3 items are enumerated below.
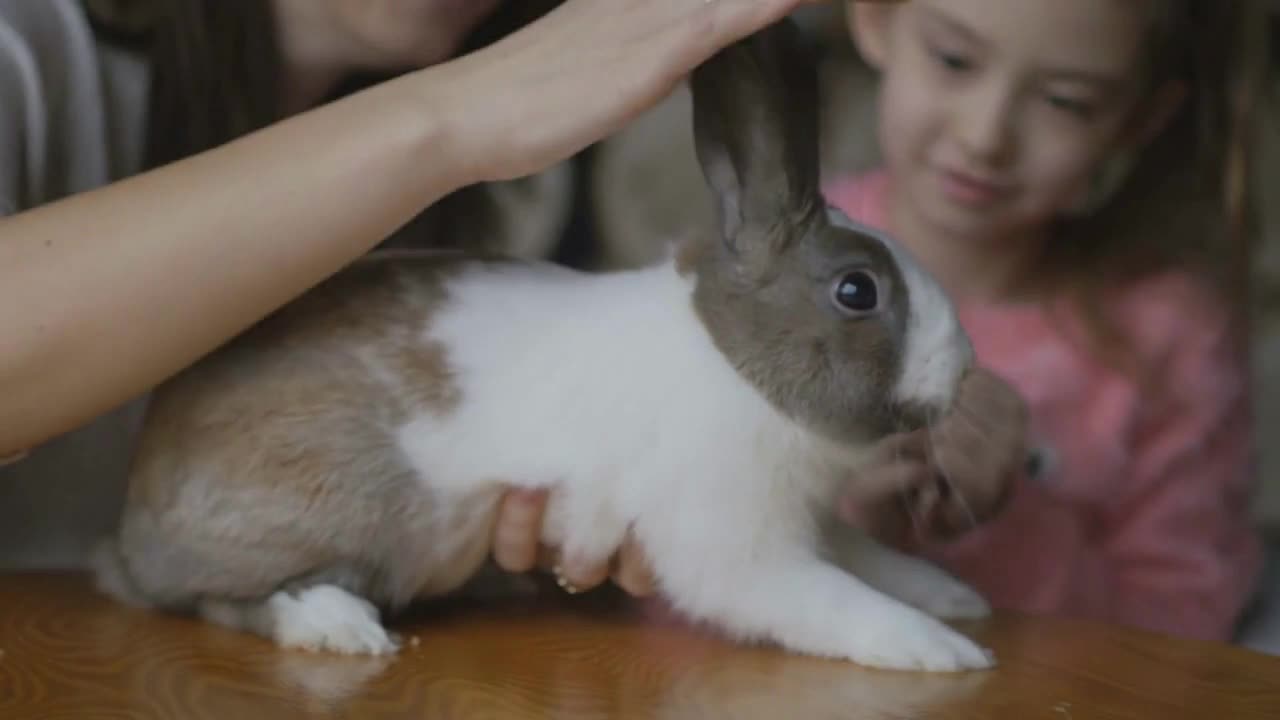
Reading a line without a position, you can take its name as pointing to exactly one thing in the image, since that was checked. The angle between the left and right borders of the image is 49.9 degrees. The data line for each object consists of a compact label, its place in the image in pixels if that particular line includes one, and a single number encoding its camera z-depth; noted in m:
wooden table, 0.74
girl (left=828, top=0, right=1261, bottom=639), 1.47
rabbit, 0.87
